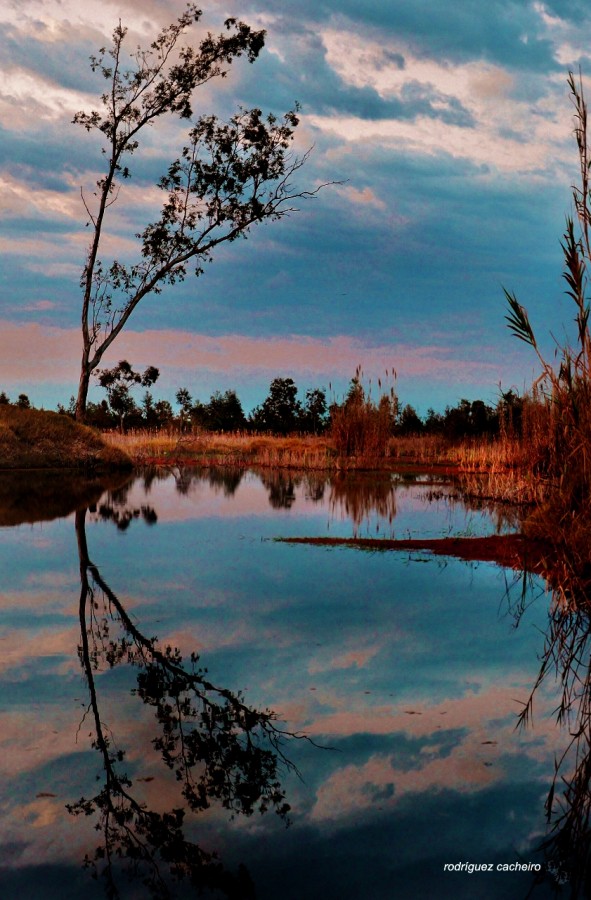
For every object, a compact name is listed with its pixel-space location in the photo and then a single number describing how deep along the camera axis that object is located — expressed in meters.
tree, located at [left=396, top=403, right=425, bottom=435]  41.19
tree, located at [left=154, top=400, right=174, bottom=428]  51.35
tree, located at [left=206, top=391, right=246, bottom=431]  50.69
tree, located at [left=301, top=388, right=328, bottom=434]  46.78
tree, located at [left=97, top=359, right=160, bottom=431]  38.16
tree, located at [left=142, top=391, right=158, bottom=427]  51.44
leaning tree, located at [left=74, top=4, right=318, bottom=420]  26.42
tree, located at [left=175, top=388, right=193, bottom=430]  52.70
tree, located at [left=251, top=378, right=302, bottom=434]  47.78
